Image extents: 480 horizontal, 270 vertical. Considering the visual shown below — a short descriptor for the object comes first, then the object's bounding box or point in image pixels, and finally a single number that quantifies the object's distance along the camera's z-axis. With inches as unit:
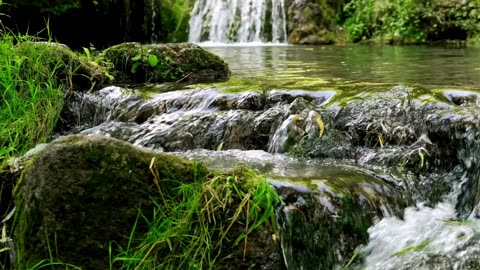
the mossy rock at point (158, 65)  193.2
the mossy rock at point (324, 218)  84.9
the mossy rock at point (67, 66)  143.5
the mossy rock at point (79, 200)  72.1
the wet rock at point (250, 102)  148.2
